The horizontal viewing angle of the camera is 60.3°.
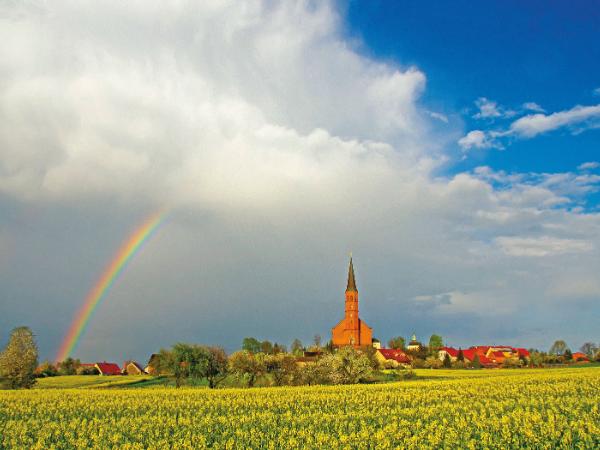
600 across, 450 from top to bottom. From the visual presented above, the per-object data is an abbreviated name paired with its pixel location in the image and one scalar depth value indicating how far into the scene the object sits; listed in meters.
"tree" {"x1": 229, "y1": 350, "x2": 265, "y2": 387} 79.38
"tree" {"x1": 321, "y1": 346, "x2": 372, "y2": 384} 76.62
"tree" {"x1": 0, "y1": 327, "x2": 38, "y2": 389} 70.06
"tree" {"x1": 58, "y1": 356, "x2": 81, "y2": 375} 122.52
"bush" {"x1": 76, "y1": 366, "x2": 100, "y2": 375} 123.41
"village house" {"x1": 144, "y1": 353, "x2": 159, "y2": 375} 81.28
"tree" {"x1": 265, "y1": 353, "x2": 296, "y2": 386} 76.75
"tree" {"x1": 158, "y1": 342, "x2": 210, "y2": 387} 75.75
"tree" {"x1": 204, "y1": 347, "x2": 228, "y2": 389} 77.56
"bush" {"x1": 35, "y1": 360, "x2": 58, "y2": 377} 109.22
